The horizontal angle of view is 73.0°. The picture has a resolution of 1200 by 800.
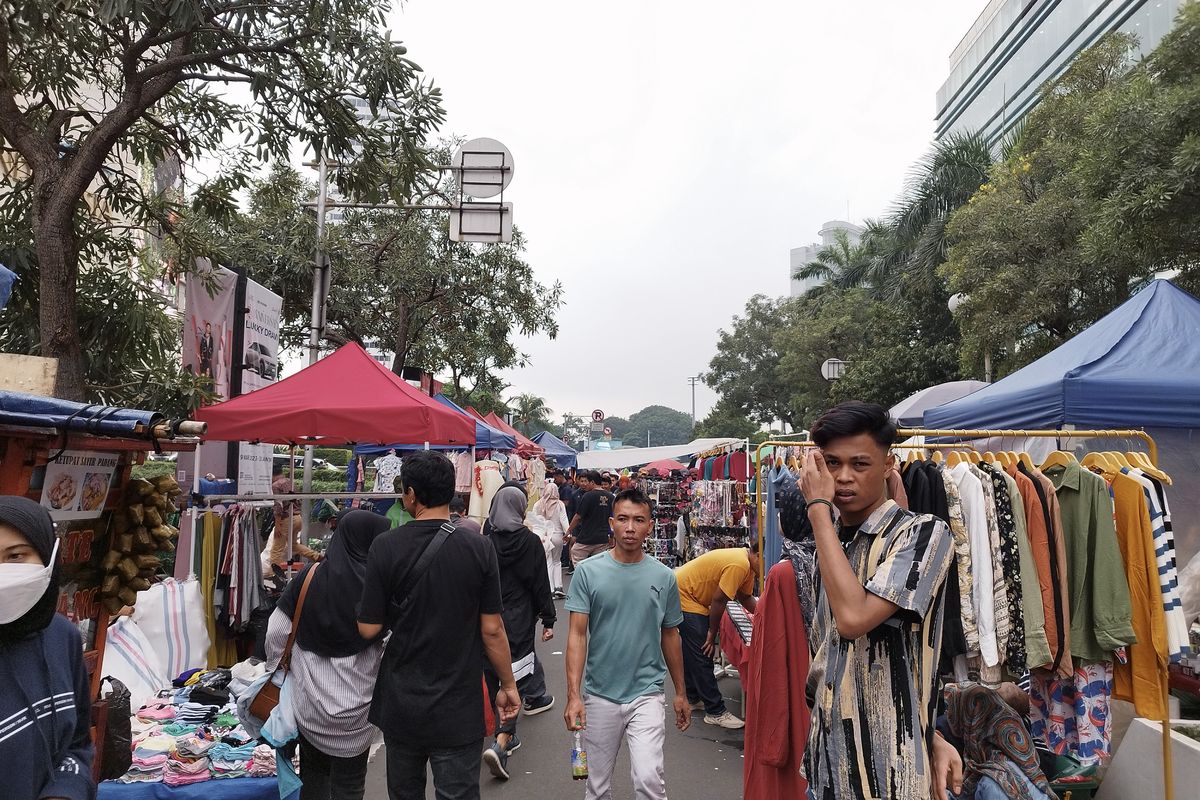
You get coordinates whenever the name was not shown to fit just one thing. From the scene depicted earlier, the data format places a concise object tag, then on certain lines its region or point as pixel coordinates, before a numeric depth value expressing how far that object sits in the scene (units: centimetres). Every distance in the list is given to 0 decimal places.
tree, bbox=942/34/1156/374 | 1173
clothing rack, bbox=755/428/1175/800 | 417
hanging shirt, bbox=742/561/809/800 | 358
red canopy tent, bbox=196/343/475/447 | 652
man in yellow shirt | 661
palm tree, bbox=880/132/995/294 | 2172
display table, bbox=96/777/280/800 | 453
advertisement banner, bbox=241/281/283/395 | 902
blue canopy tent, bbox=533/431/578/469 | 3441
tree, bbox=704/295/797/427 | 4438
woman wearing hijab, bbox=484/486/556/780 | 621
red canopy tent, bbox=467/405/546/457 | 1994
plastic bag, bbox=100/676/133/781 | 402
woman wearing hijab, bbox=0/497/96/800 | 221
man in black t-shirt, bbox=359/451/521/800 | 354
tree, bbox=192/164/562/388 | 1591
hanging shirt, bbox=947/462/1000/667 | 397
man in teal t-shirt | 400
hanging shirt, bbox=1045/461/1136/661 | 404
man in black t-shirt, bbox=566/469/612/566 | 1183
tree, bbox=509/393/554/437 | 6309
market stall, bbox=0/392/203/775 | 340
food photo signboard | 367
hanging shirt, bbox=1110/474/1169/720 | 409
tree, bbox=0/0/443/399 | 559
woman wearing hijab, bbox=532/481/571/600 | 1269
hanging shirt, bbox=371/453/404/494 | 1201
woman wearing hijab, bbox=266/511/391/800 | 390
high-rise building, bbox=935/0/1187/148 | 2361
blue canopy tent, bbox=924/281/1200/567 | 521
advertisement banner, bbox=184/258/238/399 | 792
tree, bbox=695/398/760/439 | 4680
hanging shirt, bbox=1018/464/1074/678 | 407
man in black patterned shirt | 213
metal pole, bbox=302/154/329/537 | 1209
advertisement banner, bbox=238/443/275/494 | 897
